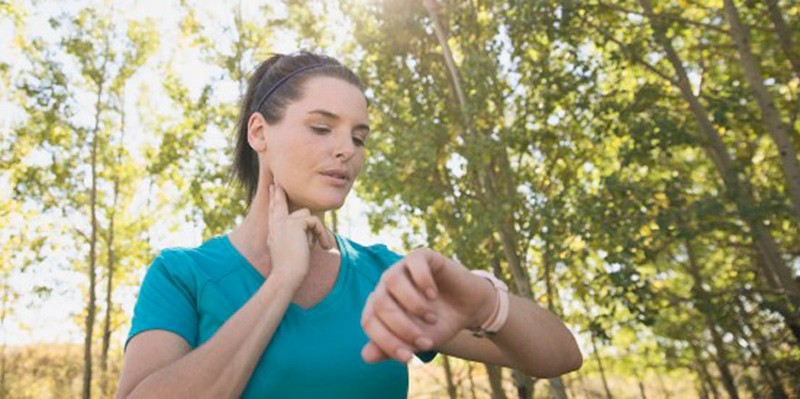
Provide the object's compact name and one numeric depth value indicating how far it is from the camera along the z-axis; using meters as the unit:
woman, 1.26
